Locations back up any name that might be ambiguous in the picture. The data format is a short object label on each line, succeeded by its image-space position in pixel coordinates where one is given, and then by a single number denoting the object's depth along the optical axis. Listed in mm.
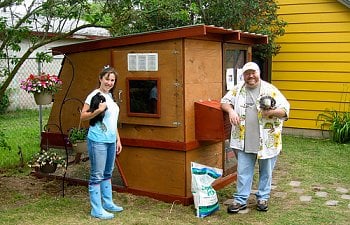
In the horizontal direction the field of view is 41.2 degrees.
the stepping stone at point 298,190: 5496
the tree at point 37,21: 4898
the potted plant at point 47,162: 5324
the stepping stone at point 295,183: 5766
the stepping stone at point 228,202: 5074
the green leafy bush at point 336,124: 8492
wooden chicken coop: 4898
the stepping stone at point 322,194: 5328
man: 4582
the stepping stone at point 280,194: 5328
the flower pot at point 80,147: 5074
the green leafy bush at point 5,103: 12789
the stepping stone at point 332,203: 5000
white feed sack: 4621
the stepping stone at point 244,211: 4762
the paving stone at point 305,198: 5160
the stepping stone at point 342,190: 5461
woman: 4418
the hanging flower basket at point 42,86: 5141
